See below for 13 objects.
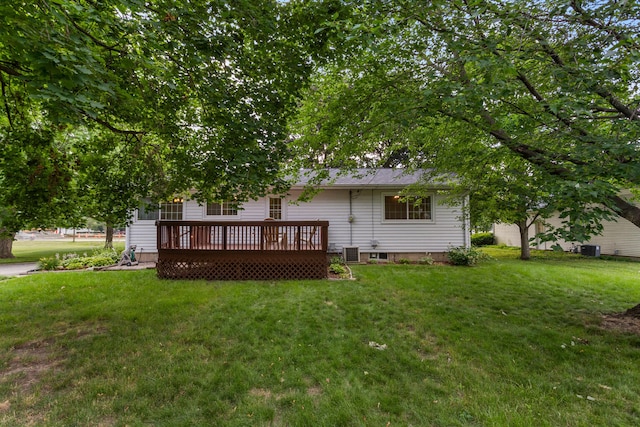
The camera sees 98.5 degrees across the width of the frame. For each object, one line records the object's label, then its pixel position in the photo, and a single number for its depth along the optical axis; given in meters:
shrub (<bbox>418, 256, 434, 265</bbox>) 10.16
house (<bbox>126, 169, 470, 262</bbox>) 10.79
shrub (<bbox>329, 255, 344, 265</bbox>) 9.91
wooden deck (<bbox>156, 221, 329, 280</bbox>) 7.85
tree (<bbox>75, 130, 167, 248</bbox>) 5.34
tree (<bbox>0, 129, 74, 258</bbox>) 4.40
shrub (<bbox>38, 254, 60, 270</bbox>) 9.05
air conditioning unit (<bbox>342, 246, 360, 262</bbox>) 10.46
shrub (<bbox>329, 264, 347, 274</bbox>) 8.54
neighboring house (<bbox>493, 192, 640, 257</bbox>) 13.11
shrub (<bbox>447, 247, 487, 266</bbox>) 10.00
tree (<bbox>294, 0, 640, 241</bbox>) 3.14
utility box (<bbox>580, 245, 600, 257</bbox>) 13.66
